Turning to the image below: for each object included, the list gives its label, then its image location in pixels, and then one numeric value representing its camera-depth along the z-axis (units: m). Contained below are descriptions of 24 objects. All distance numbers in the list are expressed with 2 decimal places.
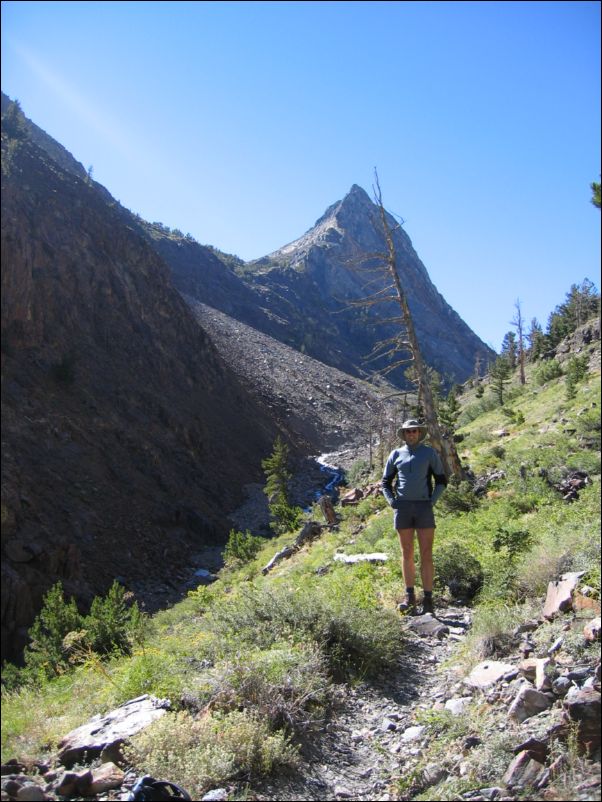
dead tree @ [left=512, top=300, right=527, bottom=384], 48.10
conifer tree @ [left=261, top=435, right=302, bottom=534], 28.22
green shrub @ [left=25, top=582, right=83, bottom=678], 7.30
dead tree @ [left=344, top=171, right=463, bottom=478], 13.54
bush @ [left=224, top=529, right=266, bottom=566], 19.52
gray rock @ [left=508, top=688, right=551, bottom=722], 3.31
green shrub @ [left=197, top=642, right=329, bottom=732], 3.75
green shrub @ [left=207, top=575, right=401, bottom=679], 4.71
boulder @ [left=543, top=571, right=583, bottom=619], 4.46
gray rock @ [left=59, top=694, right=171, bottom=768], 3.32
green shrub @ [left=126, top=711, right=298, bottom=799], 3.11
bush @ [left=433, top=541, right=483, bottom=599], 6.41
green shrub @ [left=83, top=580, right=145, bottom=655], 7.52
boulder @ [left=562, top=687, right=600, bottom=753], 2.83
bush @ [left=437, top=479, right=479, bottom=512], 10.71
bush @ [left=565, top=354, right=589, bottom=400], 18.62
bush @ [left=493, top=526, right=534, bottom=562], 6.32
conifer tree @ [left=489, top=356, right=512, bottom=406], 34.44
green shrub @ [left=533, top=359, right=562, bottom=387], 29.22
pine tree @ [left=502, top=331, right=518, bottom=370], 63.09
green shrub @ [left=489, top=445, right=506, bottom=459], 14.48
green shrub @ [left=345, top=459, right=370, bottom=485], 35.38
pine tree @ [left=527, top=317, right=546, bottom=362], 51.94
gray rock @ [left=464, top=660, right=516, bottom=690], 3.87
